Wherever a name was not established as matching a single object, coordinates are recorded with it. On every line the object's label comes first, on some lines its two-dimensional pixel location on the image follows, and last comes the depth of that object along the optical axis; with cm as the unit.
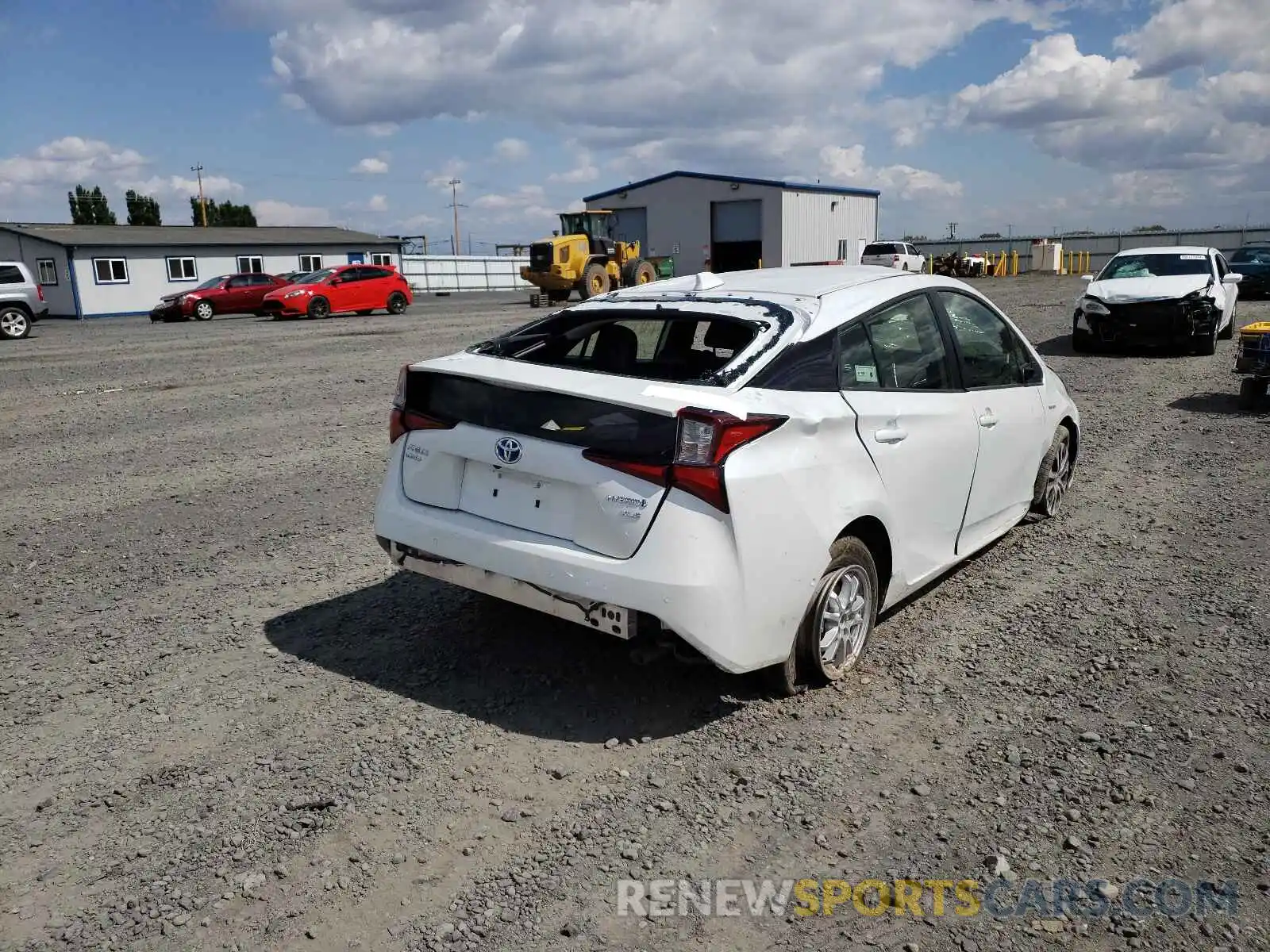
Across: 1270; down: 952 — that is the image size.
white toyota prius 345
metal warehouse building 5031
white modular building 4028
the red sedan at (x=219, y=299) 3244
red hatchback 2911
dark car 2580
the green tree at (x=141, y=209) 8056
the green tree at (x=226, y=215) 8444
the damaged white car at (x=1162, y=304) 1451
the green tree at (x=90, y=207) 8025
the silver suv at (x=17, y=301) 2591
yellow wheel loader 3180
